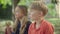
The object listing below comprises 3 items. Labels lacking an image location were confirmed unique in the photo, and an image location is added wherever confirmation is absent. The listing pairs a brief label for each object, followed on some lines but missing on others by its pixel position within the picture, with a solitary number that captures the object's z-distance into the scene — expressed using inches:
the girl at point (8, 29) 90.5
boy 83.9
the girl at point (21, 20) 88.6
